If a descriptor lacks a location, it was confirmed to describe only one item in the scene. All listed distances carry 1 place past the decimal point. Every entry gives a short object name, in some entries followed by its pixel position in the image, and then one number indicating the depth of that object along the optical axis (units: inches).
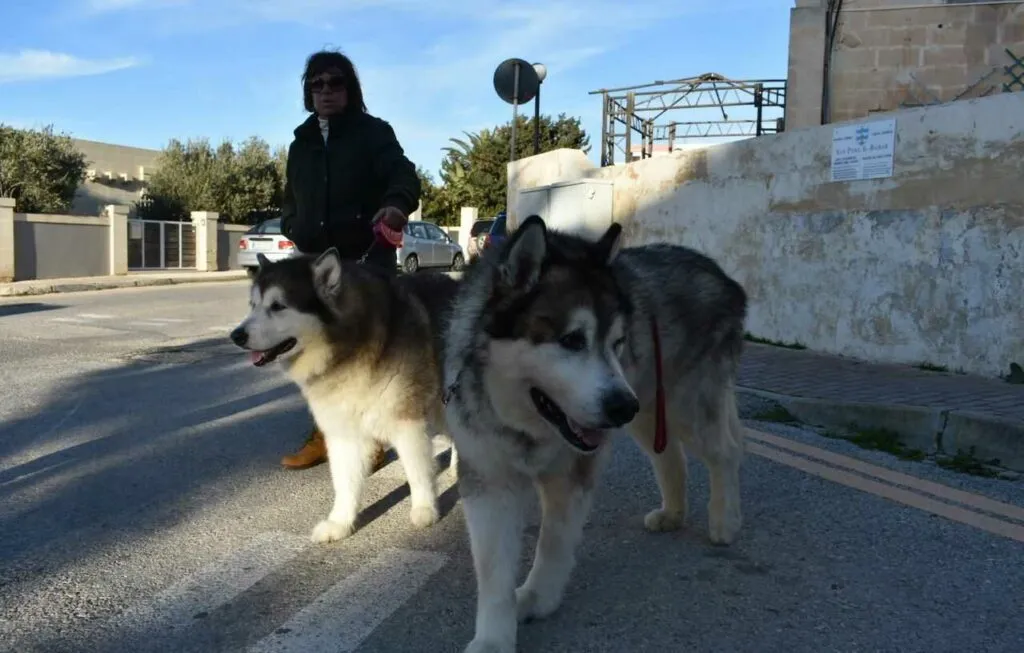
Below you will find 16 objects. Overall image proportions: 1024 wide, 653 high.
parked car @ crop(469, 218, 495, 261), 834.2
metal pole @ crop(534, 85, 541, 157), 586.2
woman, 189.8
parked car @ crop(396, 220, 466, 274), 1041.5
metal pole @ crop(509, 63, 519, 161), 525.0
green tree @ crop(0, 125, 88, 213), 1109.1
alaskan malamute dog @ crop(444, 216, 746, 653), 102.0
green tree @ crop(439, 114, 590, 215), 1828.2
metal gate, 1048.8
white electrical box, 498.6
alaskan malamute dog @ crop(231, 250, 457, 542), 154.0
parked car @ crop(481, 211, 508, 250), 695.1
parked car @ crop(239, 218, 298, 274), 904.3
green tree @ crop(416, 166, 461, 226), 1871.3
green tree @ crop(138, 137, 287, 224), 1353.3
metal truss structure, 832.9
